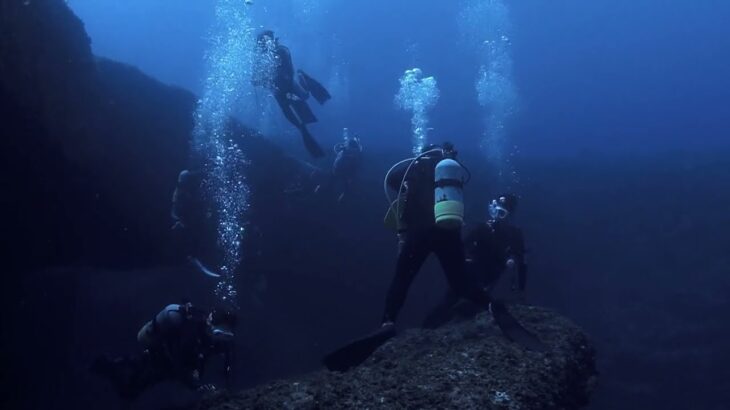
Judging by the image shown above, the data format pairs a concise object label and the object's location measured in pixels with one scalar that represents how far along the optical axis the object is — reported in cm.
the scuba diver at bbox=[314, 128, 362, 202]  1188
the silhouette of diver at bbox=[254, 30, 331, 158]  898
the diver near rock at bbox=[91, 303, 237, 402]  511
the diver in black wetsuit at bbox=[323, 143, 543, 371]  439
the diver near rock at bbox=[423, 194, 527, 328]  645
